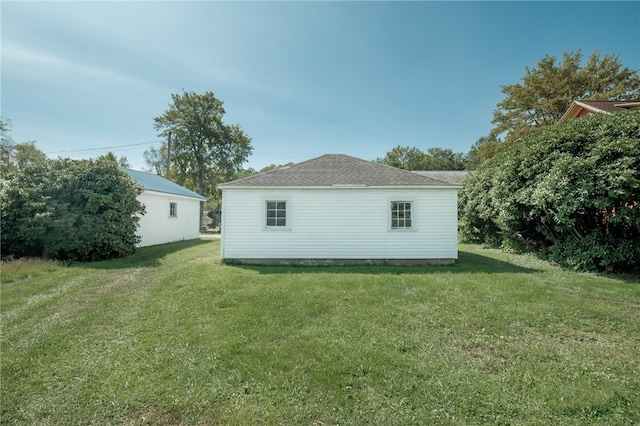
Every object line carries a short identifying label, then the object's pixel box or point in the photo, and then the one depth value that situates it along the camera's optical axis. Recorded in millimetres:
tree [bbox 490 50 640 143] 20031
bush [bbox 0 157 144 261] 8891
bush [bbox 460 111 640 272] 6734
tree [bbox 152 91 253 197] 29875
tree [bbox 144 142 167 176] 49438
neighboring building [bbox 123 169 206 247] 13506
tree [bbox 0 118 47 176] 23177
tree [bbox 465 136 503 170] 24309
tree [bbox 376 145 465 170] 48062
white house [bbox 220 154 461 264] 9070
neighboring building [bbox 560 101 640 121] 11961
